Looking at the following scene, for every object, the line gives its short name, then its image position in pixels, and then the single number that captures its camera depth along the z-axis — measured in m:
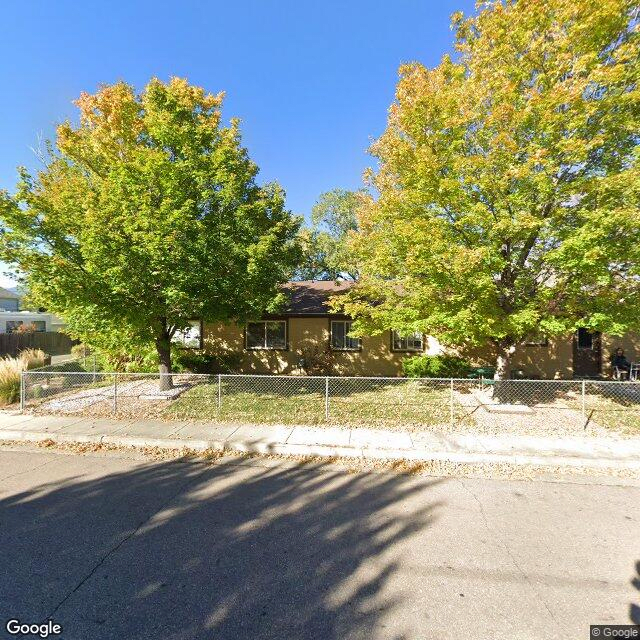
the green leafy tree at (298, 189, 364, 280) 23.69
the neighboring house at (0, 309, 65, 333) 26.24
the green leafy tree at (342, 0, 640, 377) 6.22
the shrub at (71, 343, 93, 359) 15.99
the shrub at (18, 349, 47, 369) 11.50
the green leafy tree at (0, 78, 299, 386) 7.40
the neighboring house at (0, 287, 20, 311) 37.64
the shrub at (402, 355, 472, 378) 12.12
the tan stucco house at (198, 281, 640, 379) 12.89
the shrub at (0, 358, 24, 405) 8.87
